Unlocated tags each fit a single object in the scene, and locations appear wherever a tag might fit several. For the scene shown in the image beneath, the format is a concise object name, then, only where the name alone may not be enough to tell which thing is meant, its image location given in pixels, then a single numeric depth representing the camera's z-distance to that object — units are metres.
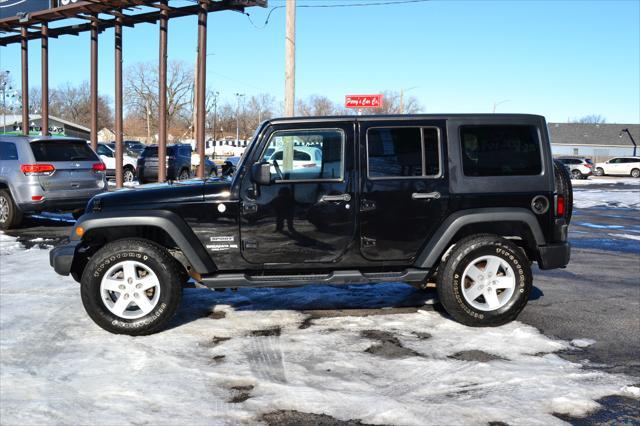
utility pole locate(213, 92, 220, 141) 80.06
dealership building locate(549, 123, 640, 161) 84.19
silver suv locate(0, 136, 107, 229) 10.77
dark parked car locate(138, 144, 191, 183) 23.53
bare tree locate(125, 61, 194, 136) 75.50
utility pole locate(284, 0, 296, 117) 13.38
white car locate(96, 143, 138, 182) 25.39
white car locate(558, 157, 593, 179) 42.50
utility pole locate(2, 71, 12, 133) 63.58
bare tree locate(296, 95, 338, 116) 84.00
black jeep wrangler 5.05
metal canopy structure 15.55
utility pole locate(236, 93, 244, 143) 90.75
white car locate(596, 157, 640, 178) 46.78
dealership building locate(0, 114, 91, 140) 68.21
